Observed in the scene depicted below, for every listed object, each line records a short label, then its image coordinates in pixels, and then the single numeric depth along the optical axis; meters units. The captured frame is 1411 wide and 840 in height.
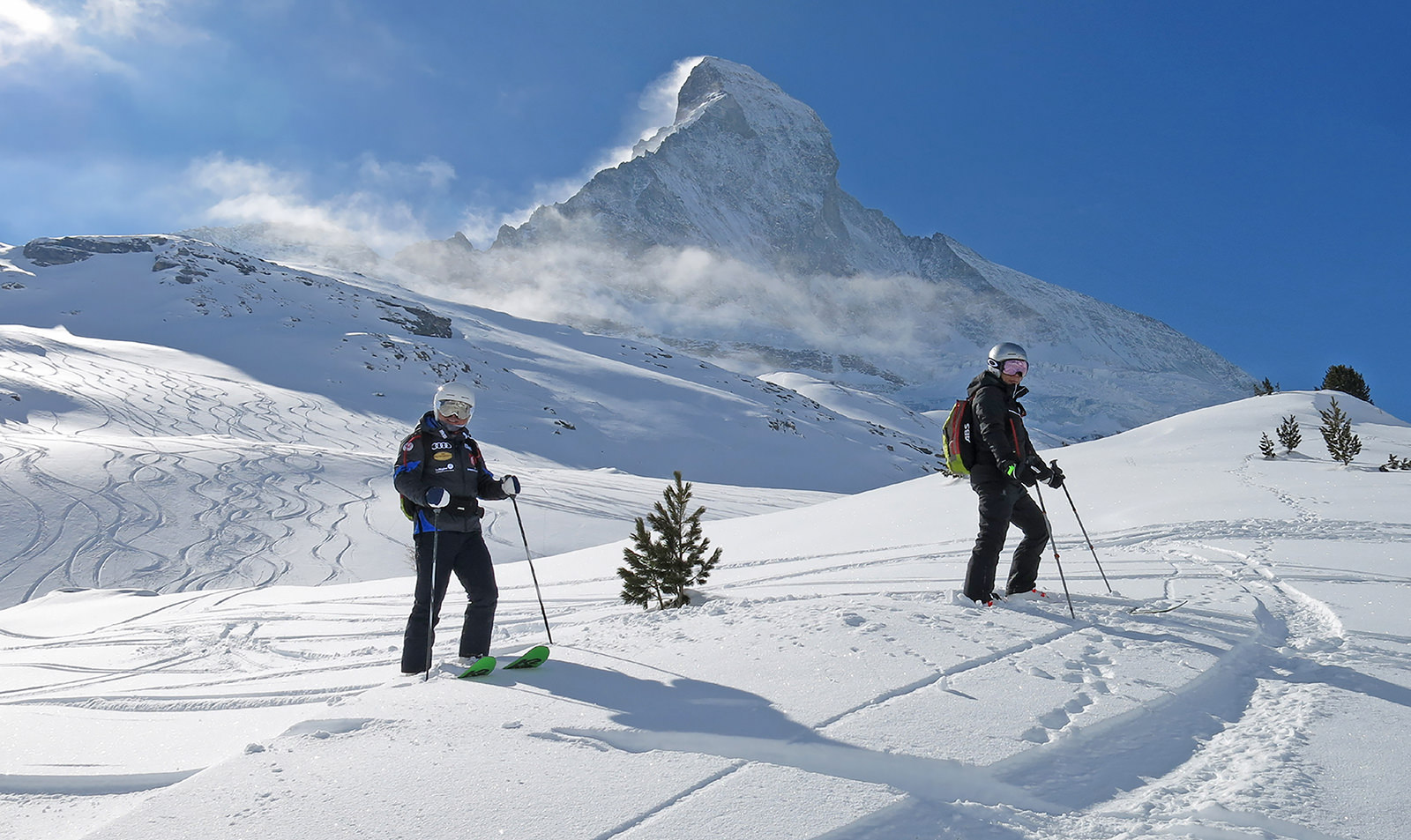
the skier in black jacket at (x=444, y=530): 5.11
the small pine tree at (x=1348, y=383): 27.17
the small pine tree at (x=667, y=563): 7.61
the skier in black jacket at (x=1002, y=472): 5.28
